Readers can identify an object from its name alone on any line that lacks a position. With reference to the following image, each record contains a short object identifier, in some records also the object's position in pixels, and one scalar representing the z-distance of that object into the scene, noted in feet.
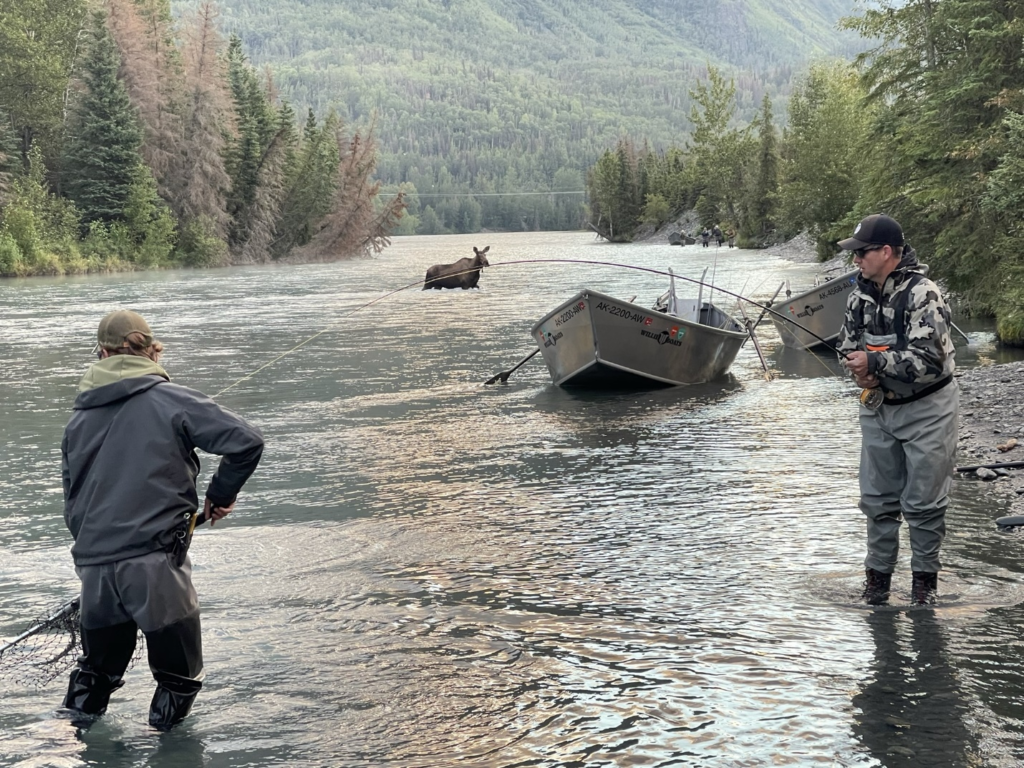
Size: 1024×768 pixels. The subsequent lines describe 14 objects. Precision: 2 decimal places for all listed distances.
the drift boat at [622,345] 57.41
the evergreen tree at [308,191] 274.36
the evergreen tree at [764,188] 318.86
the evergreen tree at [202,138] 237.04
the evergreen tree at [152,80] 228.02
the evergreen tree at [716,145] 395.96
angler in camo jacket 21.21
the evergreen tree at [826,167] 195.83
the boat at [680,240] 376.27
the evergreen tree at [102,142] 212.23
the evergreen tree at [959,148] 69.97
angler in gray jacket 16.03
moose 157.80
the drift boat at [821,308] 72.79
